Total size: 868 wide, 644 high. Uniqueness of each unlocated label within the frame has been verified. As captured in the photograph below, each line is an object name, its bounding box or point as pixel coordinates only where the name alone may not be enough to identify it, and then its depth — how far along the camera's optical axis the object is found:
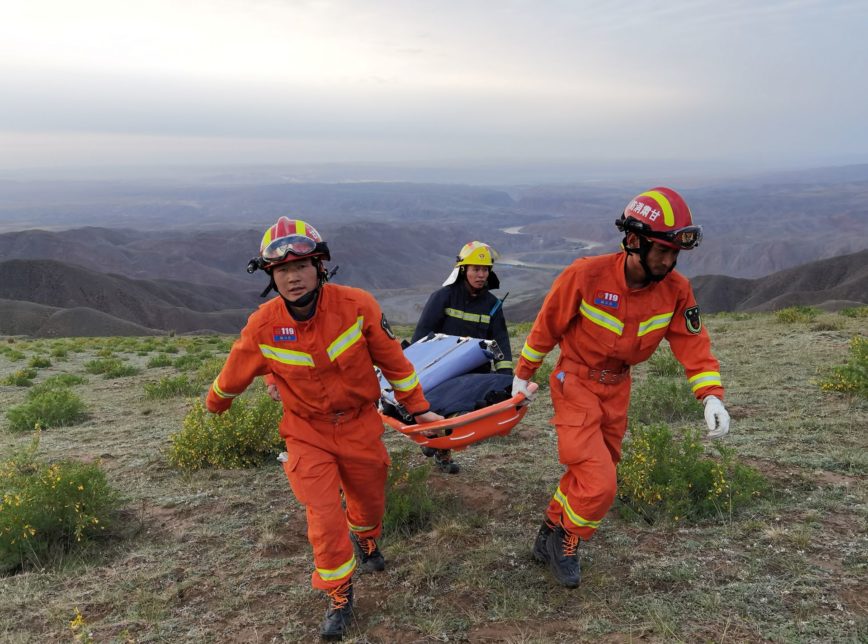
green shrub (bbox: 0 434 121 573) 4.59
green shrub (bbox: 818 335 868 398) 7.09
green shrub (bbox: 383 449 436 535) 4.79
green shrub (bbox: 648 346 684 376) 9.92
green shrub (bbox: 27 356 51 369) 15.20
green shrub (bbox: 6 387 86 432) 8.67
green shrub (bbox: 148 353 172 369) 15.26
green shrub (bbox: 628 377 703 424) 7.48
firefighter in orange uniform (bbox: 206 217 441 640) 3.60
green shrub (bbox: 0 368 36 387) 12.83
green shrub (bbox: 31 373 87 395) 12.05
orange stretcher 4.17
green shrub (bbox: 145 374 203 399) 10.59
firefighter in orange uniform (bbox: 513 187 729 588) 3.68
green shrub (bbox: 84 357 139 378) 13.62
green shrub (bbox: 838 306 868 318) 14.25
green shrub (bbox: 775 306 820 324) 14.70
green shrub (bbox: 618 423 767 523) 4.63
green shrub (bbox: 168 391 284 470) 6.37
